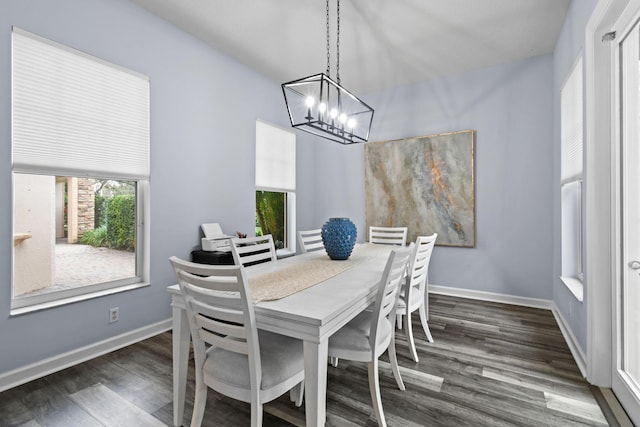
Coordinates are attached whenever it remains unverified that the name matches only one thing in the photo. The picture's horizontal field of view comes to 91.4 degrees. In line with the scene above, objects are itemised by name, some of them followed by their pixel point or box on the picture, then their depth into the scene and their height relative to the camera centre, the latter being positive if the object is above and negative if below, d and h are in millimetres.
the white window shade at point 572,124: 2475 +786
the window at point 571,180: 2545 +301
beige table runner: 1621 -395
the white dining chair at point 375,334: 1597 -652
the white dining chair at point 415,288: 2326 -568
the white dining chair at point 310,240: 3133 -284
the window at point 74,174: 2137 +306
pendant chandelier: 2923 +1669
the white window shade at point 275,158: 4086 +787
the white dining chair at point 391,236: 3639 -288
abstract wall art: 3951 +390
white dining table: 1294 -469
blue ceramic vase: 2535 -186
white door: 1748 -20
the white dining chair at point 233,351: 1274 -639
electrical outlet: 2539 -819
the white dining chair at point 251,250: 2284 -278
